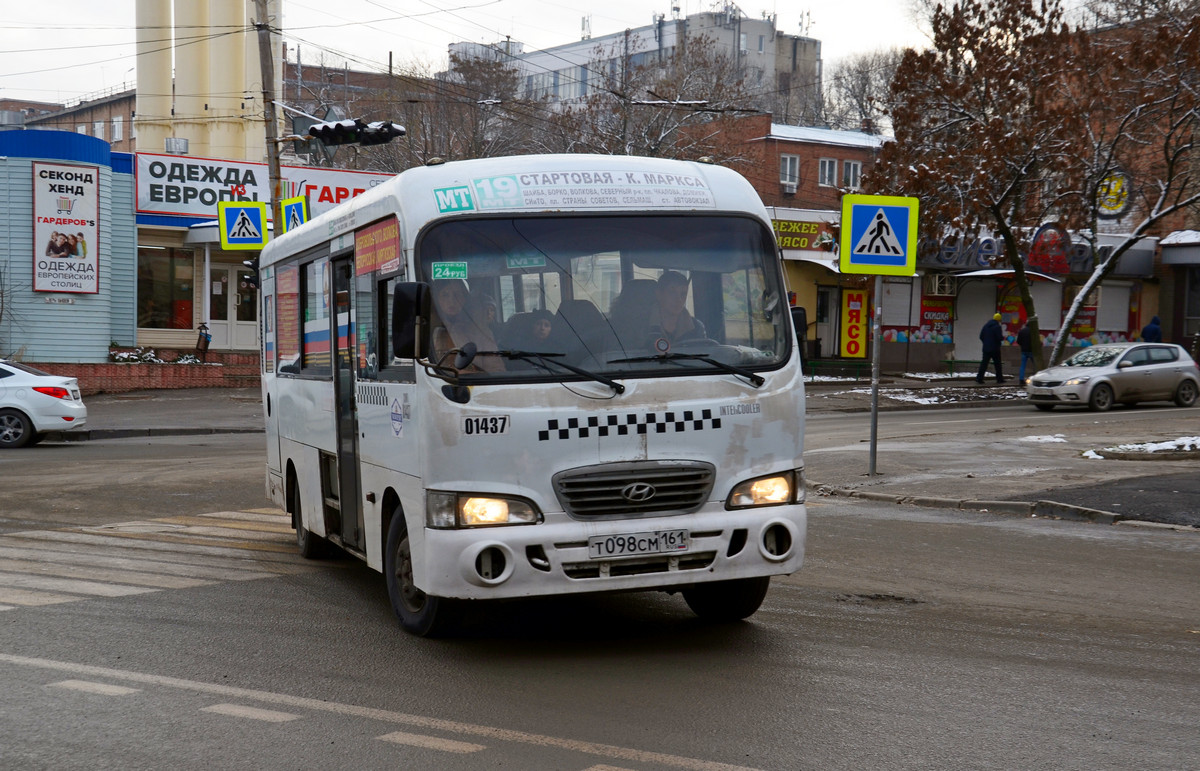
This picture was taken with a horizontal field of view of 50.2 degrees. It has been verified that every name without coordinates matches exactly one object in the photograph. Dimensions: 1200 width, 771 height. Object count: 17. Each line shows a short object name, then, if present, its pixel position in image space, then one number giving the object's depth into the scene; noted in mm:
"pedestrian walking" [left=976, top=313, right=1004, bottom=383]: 35094
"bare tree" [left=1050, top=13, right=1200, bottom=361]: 31344
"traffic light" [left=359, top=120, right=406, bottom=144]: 20703
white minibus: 6262
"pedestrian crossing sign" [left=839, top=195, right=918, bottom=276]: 13812
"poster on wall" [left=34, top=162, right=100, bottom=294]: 30609
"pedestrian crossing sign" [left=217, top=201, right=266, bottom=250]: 22938
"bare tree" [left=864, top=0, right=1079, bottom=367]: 32125
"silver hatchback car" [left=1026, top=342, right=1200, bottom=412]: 26062
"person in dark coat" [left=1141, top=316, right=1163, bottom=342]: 35819
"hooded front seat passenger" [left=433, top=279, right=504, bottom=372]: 6355
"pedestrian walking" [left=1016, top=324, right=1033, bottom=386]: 35312
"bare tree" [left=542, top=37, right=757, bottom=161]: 47469
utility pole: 23047
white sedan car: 20312
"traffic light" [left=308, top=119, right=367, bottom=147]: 20875
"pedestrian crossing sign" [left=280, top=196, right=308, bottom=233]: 22109
